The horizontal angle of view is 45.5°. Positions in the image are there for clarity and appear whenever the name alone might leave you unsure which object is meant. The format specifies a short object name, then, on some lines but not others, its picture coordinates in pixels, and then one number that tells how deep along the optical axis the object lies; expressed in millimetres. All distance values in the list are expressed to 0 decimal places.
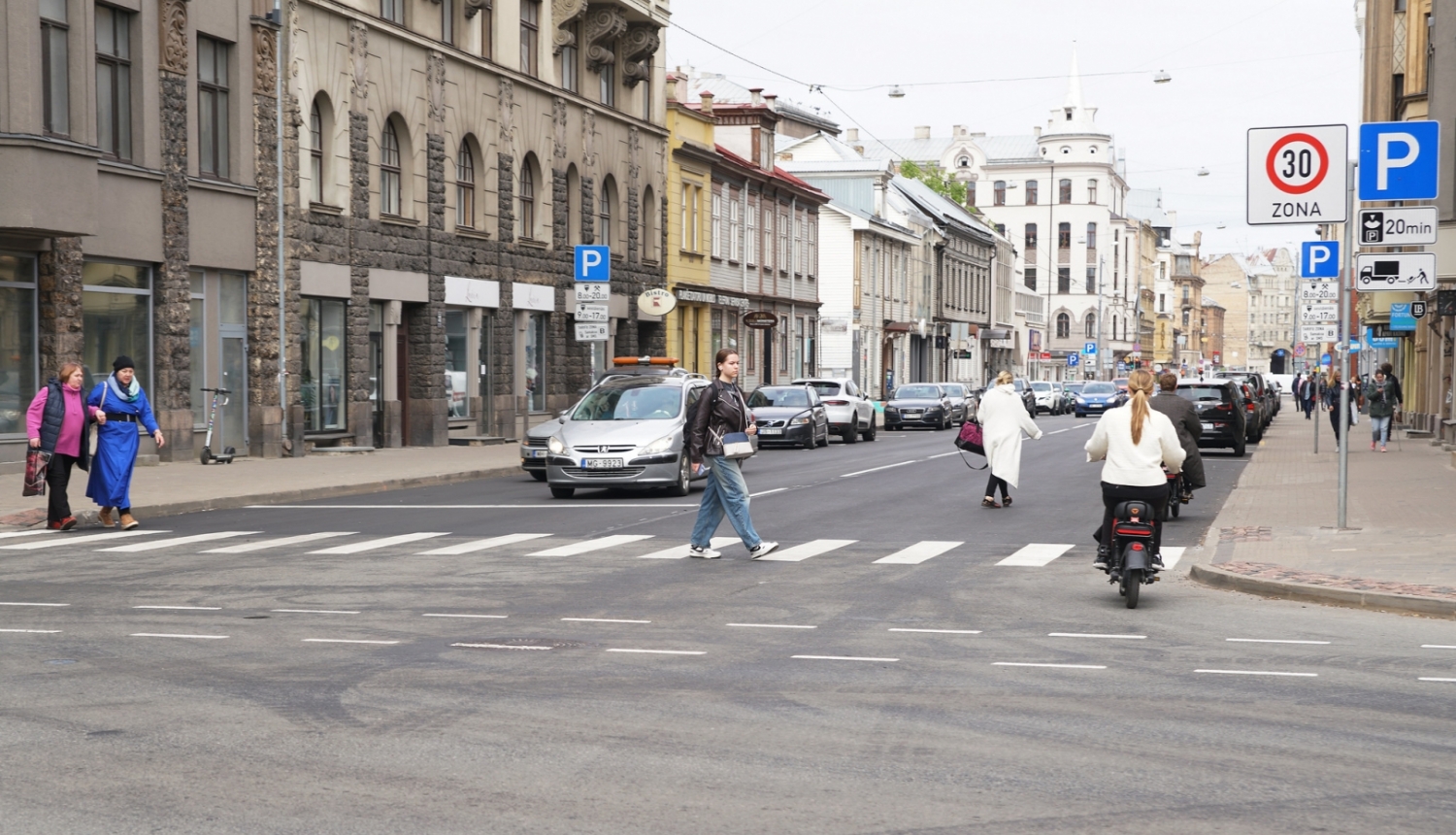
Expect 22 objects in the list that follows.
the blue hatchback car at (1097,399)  73625
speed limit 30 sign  15773
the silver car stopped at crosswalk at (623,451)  22172
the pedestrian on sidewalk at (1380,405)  35156
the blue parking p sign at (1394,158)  15797
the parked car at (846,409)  44062
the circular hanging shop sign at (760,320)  50094
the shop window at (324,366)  31562
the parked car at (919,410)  54281
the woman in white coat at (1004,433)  21516
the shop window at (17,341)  23875
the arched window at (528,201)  40719
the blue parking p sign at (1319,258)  24391
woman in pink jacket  17562
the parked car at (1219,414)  35188
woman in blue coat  17656
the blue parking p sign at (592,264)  32125
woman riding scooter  12234
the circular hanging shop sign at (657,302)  41031
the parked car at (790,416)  39312
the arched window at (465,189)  37562
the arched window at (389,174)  34156
